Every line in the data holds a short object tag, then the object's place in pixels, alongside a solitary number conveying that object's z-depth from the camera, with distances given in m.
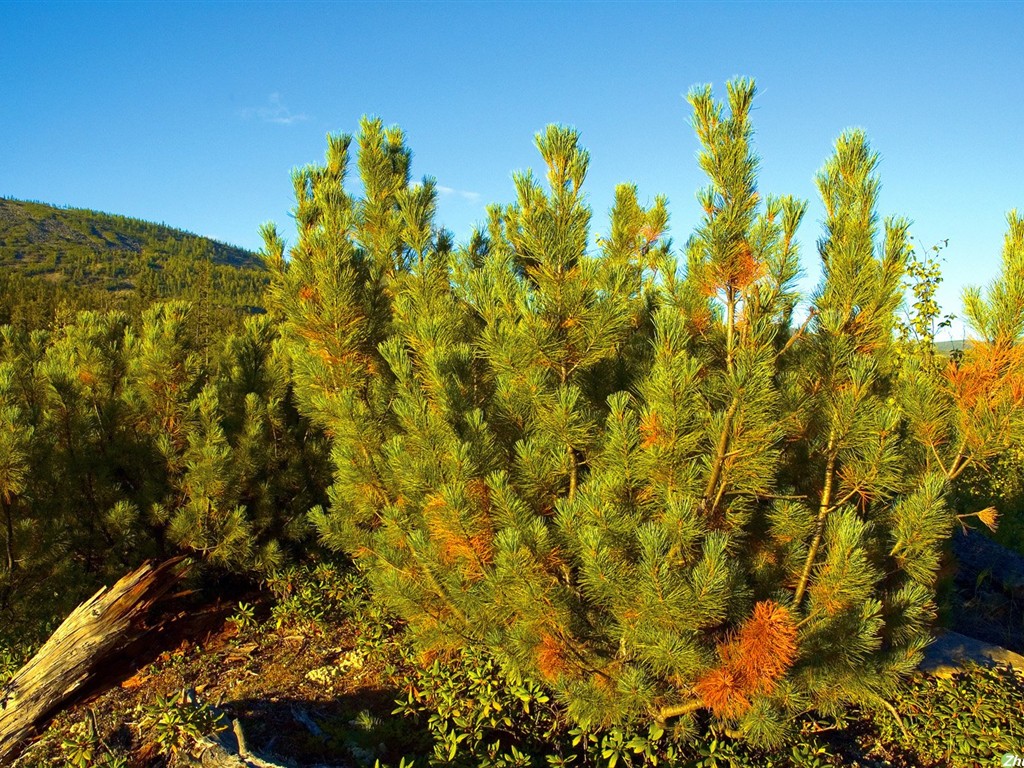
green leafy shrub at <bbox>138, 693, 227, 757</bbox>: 3.30
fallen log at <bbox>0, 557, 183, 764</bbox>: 3.91
